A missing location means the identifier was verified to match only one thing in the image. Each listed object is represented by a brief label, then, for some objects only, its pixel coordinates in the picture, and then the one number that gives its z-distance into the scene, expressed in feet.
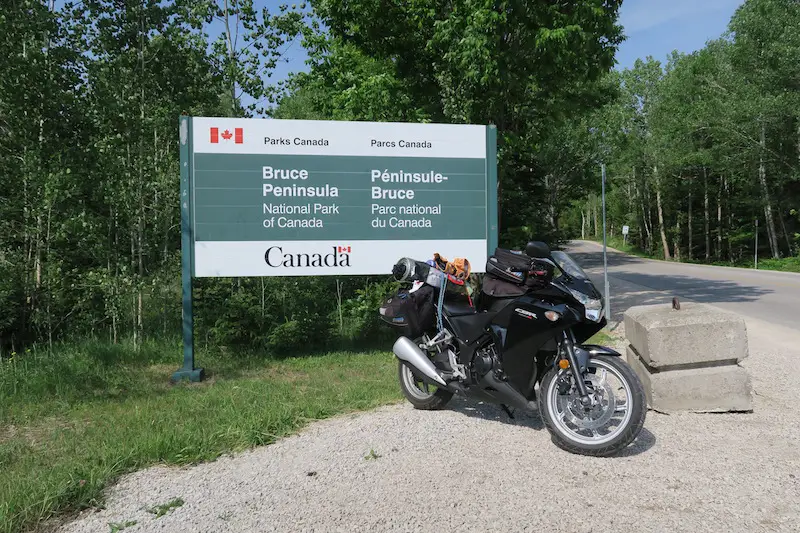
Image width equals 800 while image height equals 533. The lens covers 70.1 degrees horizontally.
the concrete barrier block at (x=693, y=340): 15.24
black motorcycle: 12.23
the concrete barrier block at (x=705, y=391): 15.23
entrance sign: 21.31
